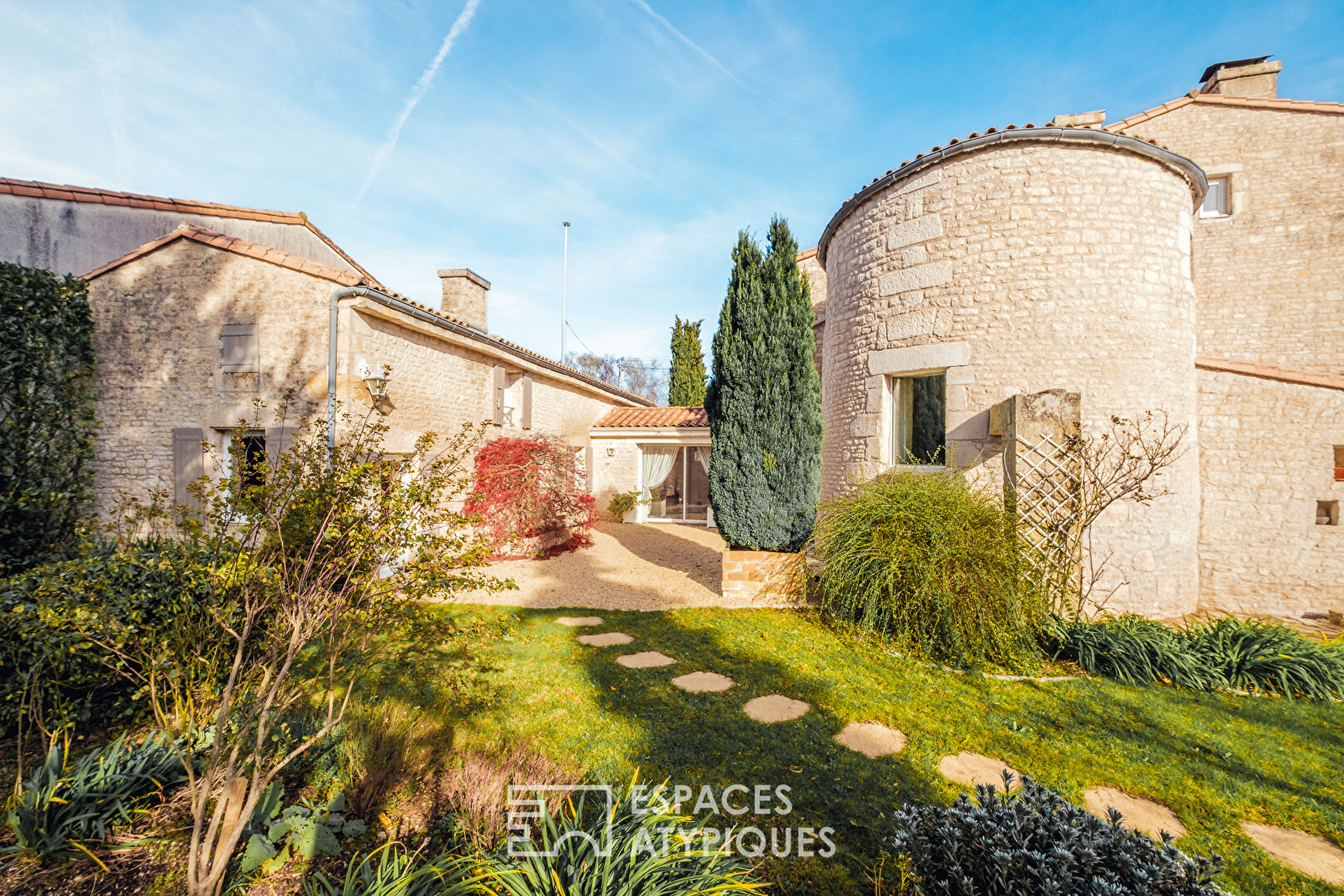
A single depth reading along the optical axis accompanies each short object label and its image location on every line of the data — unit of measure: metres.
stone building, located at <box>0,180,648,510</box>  7.11
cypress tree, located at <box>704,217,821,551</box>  7.13
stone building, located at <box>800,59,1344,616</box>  5.85
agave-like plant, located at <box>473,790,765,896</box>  1.80
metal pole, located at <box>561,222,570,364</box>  23.17
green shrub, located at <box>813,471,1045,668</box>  4.59
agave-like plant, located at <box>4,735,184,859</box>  2.09
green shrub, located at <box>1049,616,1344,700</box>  4.23
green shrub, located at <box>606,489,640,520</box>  14.18
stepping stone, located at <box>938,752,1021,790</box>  2.91
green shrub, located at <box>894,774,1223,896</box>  1.55
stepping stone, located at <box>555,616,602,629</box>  5.91
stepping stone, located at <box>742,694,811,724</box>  3.65
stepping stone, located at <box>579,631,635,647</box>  5.23
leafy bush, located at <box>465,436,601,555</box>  9.05
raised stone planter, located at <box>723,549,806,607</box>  6.85
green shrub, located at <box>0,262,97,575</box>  6.05
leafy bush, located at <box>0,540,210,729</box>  2.79
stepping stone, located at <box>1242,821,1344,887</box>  2.33
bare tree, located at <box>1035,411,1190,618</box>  5.21
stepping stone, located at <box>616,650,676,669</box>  4.63
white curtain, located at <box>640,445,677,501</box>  14.38
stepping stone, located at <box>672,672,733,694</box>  4.12
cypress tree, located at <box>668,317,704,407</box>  20.11
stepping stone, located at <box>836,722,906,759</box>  3.21
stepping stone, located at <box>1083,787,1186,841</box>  2.55
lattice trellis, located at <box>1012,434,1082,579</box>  5.23
